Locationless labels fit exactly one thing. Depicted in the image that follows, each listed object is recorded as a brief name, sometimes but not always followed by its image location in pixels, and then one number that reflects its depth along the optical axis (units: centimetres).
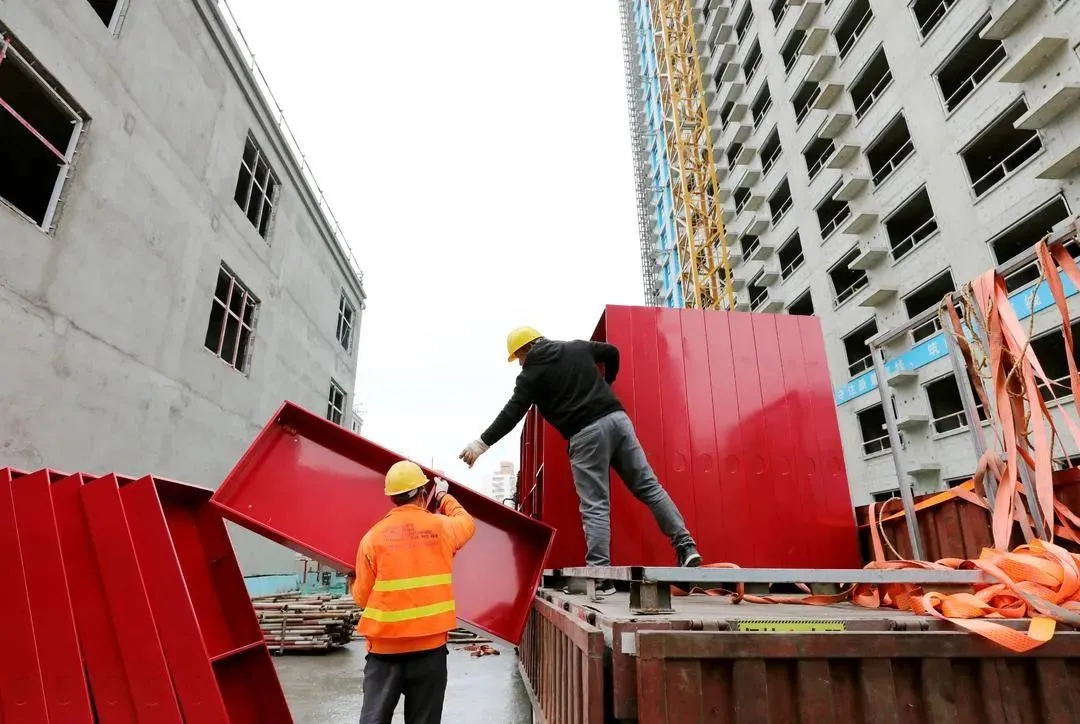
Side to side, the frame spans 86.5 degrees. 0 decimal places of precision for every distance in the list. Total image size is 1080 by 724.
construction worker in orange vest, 322
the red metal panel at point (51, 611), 334
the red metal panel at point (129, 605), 336
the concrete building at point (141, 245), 705
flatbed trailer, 187
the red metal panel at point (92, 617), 341
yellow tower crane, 3069
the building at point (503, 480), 10262
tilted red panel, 409
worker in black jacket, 373
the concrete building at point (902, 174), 1441
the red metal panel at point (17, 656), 333
